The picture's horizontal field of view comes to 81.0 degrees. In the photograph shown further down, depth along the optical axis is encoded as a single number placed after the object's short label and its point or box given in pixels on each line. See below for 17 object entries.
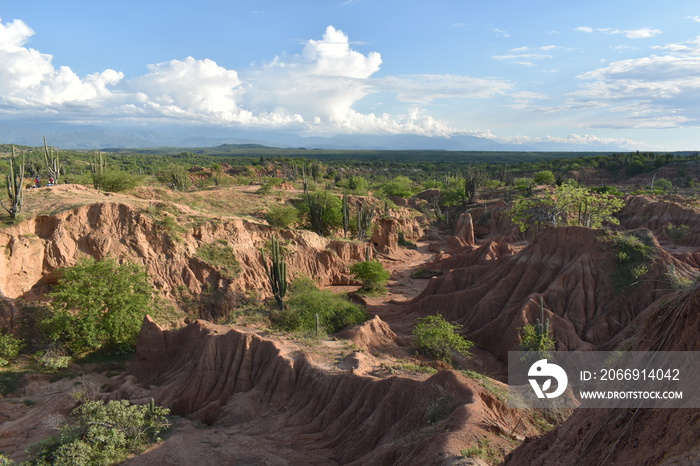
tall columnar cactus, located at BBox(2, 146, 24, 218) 23.28
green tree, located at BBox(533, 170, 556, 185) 74.00
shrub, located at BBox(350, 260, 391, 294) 33.69
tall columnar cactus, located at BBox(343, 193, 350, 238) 41.34
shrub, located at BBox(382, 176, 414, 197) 66.69
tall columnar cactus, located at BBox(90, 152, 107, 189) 33.56
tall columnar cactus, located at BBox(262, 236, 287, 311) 26.11
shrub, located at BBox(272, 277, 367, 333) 23.86
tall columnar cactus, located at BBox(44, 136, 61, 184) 34.55
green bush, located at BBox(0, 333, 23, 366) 18.91
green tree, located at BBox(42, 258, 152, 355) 20.50
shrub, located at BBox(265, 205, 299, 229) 36.48
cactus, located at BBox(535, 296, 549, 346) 19.90
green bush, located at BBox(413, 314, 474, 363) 20.98
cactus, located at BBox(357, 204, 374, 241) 43.41
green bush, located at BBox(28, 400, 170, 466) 11.76
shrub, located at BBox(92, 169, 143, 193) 33.62
